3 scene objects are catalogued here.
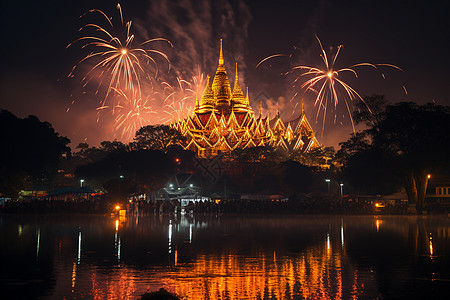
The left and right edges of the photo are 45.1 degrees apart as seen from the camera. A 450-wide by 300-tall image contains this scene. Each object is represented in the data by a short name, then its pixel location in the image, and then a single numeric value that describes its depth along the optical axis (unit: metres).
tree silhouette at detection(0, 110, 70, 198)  52.50
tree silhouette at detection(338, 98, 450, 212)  52.78
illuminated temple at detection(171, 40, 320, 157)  99.00
